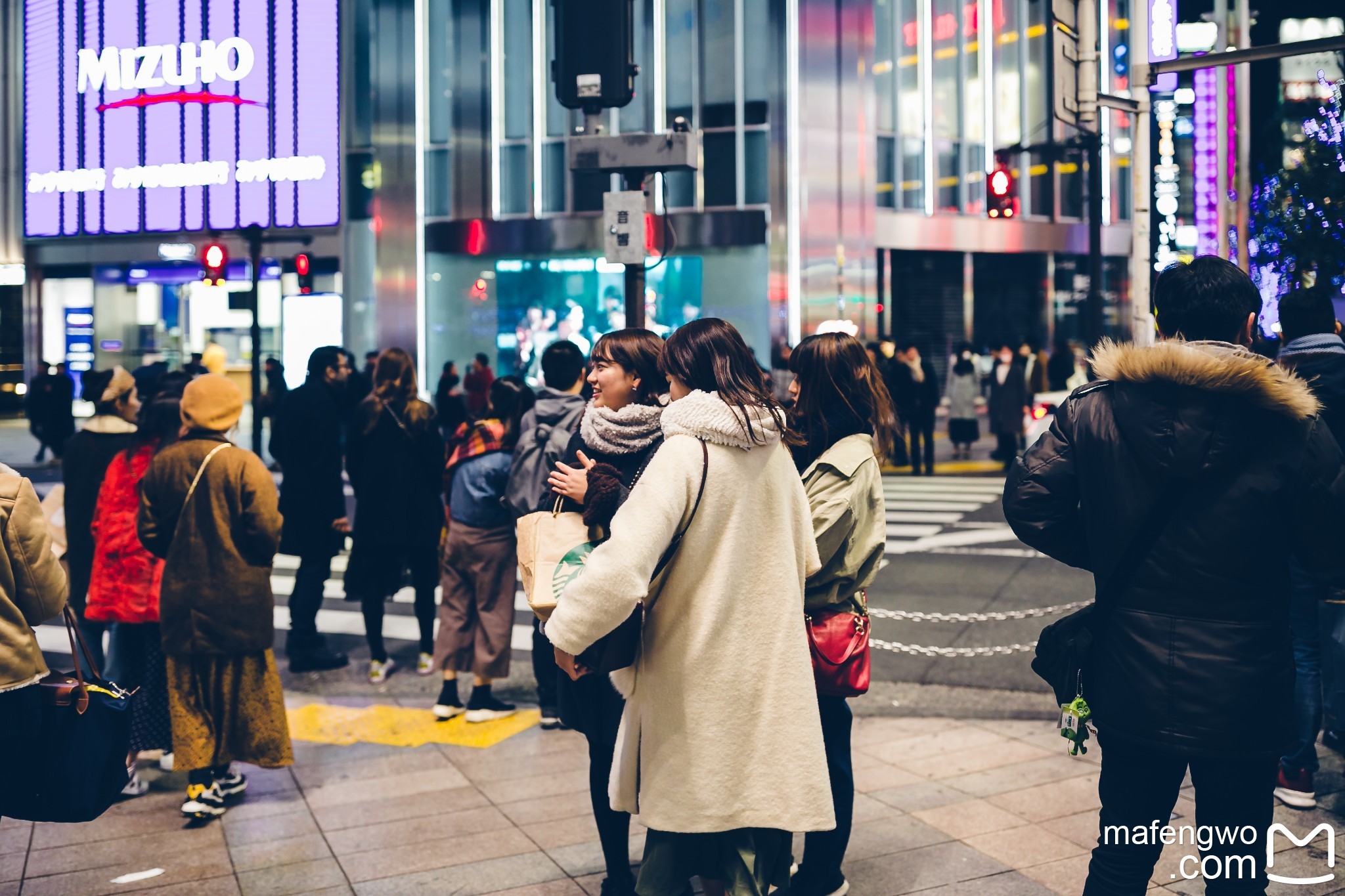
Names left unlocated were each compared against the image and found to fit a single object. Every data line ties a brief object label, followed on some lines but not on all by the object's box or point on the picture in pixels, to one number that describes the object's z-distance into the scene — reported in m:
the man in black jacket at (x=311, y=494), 7.64
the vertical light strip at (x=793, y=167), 25.17
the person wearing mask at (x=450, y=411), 13.28
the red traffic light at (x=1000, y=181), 18.23
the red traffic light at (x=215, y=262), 19.53
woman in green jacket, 3.96
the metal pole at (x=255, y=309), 18.55
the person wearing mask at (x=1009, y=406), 18.95
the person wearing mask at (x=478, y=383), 20.47
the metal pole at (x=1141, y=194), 8.17
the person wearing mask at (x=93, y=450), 5.88
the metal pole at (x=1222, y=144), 19.17
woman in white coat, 3.28
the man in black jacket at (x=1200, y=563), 2.88
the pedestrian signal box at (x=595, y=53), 7.59
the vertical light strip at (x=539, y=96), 27.16
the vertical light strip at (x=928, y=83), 27.98
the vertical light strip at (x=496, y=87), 27.42
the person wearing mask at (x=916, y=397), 17.97
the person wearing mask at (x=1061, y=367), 19.38
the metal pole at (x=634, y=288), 7.50
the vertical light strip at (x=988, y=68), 29.11
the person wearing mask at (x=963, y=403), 19.62
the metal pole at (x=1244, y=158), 18.73
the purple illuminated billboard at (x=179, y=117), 31.86
